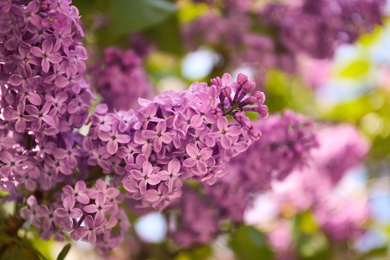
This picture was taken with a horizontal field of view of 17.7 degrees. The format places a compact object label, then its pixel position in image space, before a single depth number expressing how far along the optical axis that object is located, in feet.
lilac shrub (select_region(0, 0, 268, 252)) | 2.20
